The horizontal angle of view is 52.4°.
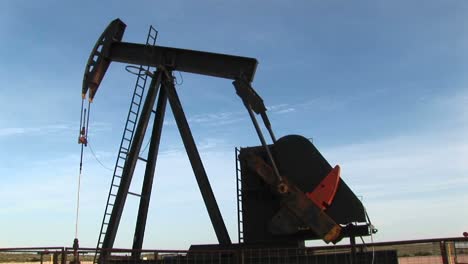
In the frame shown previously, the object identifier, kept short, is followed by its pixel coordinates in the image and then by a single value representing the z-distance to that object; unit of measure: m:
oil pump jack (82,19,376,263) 8.99
